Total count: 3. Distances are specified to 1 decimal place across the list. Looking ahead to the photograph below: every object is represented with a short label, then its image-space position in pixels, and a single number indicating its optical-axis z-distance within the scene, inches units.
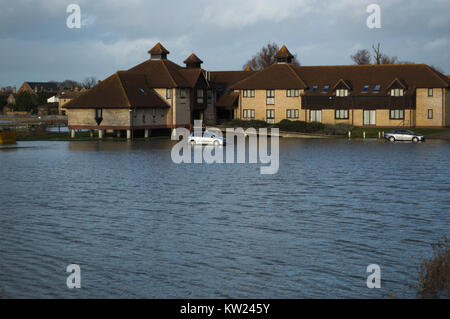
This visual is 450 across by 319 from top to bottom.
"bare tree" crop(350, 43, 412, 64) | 5969.5
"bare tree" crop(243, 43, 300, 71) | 6279.5
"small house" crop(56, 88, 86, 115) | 7460.6
